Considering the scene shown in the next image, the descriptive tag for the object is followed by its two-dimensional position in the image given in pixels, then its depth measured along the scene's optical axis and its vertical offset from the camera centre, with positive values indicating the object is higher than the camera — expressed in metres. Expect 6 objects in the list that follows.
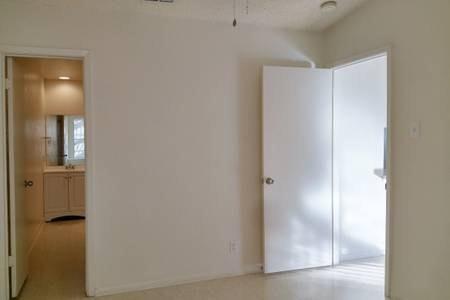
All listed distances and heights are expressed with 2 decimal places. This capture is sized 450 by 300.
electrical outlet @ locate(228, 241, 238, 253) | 3.36 -1.01
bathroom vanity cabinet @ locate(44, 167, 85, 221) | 5.69 -0.78
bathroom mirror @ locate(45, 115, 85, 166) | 6.05 +0.13
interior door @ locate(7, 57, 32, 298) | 2.80 -0.22
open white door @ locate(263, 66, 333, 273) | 3.33 -0.22
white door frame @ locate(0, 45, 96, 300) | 2.72 -0.11
